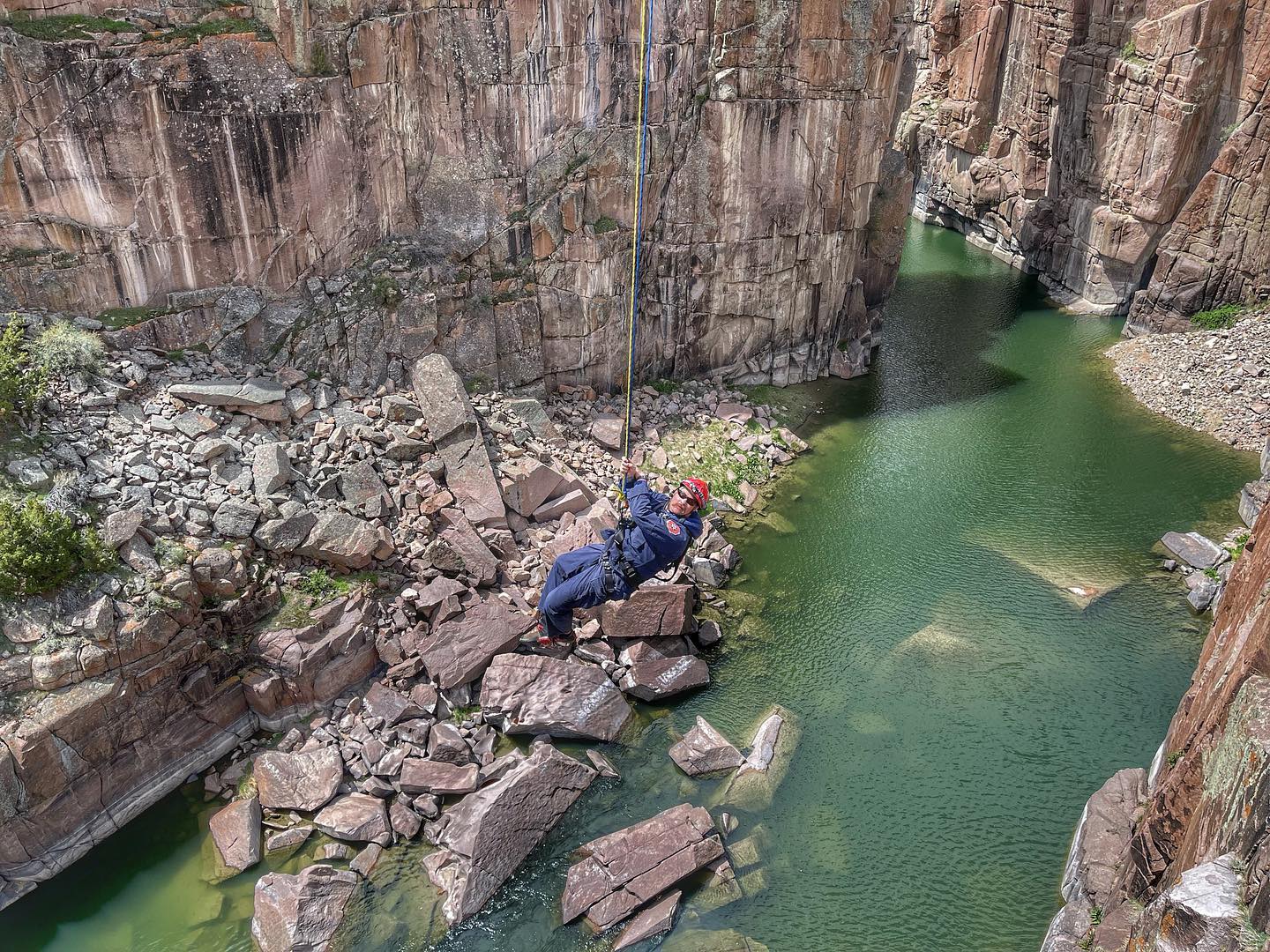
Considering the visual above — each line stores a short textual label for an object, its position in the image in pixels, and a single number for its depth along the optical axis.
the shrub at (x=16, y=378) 13.60
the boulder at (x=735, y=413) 21.56
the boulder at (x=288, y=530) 14.48
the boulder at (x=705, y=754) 13.66
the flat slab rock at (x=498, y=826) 11.81
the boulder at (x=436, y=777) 12.97
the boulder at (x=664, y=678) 14.77
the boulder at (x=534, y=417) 18.91
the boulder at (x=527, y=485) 16.97
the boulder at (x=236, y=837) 12.18
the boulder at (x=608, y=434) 19.75
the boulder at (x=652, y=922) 11.38
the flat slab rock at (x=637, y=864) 11.73
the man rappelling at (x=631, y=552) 13.62
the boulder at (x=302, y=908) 11.21
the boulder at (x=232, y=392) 15.70
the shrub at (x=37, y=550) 12.12
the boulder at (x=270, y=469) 15.02
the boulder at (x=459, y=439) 16.62
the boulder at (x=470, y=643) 14.42
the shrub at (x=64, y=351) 14.70
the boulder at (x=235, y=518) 14.25
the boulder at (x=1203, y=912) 6.90
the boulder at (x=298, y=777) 12.85
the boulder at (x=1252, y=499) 18.77
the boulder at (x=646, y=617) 15.42
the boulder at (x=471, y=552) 15.65
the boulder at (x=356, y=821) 12.48
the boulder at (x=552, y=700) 14.02
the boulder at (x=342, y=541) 14.82
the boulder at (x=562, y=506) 17.30
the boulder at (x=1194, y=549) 17.45
